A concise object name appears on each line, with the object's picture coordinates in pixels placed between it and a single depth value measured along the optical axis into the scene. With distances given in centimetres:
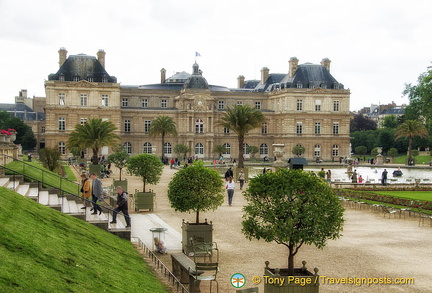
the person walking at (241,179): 3749
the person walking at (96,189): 2000
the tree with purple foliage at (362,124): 12631
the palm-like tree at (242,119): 5406
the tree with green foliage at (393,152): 7919
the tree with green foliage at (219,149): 7469
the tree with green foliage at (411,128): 7281
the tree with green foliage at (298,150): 7788
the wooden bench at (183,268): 1274
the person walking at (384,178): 4044
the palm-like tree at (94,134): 4978
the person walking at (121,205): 1847
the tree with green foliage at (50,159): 4241
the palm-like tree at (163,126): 7219
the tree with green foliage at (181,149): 7419
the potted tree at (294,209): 1221
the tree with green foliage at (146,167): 2841
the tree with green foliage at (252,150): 7906
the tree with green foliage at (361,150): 9169
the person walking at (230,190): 2956
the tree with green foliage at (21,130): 9181
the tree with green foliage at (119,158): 4000
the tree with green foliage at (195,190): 1803
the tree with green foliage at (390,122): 11302
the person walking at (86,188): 2077
